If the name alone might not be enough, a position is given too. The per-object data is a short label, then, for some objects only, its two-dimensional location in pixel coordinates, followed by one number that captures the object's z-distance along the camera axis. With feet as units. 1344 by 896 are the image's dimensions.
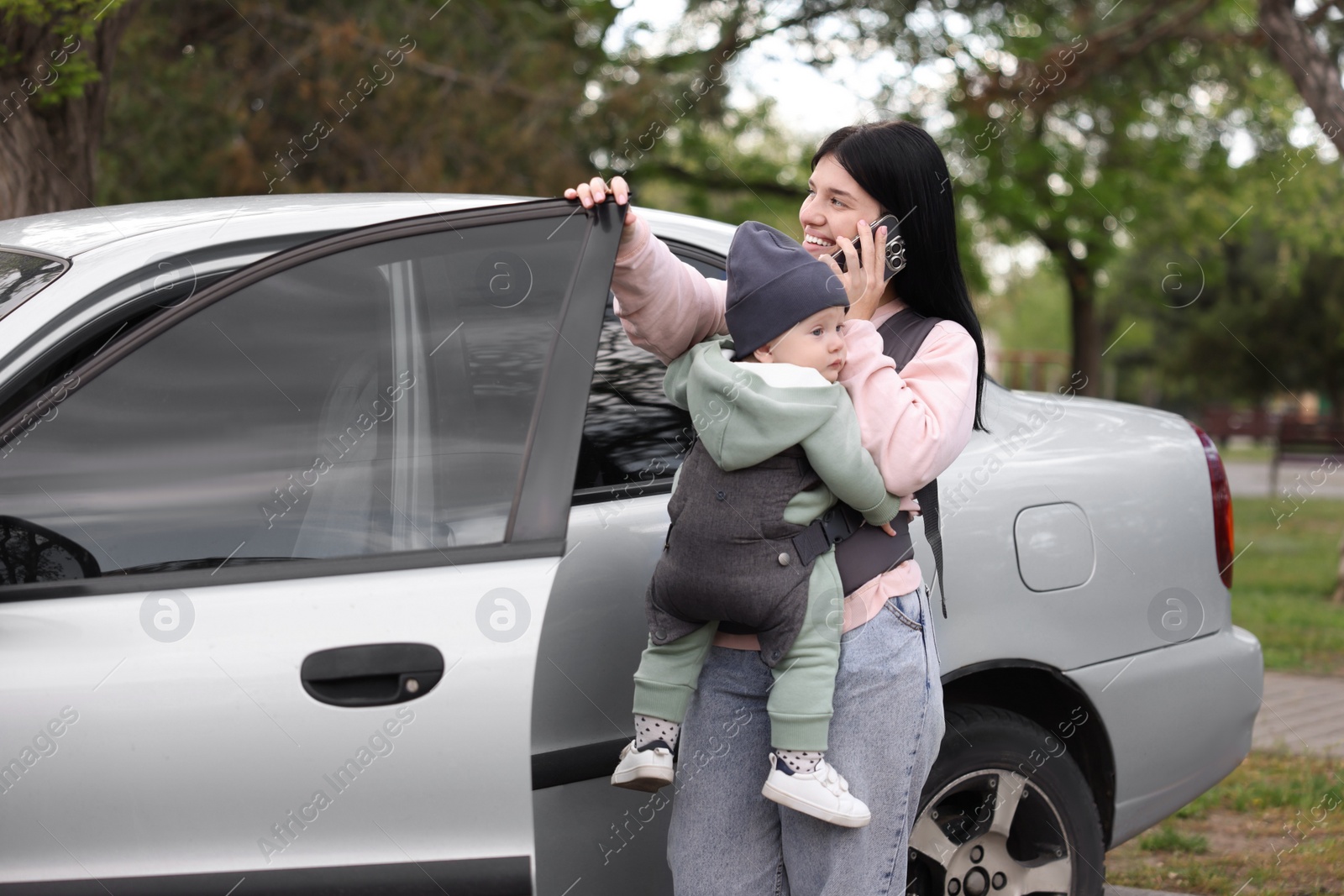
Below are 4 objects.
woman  14.85
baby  14.57
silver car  14.74
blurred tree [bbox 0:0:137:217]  21.22
